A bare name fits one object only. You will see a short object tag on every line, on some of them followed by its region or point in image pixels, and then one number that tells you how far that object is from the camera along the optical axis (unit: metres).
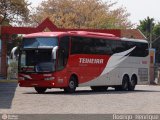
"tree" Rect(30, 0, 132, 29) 78.00
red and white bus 29.53
